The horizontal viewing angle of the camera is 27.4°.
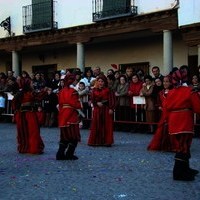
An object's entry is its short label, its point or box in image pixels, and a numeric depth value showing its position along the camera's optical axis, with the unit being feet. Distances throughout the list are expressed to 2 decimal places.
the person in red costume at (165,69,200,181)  19.79
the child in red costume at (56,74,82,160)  25.27
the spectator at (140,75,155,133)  36.76
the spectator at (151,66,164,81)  36.89
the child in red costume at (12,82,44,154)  28.05
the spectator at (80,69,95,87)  40.93
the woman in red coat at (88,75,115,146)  31.20
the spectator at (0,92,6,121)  48.80
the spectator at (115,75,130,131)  38.59
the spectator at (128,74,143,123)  37.92
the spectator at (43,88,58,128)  43.58
